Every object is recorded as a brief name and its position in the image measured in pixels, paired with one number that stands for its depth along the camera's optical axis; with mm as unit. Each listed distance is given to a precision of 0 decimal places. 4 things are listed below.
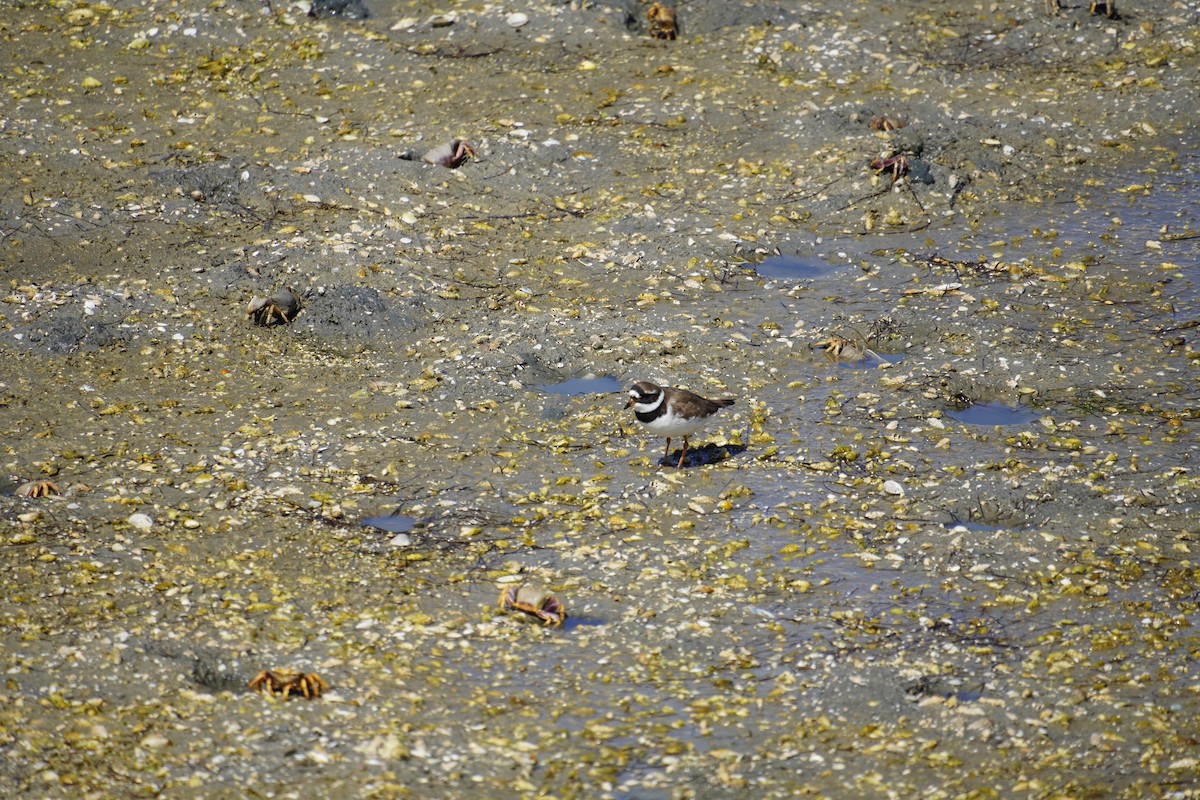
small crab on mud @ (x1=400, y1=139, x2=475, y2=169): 23969
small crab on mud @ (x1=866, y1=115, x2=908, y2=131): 24891
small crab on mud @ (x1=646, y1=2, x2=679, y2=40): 28656
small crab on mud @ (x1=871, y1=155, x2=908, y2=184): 23531
